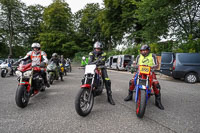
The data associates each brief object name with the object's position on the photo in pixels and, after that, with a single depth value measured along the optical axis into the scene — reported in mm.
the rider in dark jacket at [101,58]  4219
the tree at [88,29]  38219
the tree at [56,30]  31906
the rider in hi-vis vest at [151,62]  3867
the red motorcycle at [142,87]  3033
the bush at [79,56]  33362
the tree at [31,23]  36781
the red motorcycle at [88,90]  3100
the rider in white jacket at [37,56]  4840
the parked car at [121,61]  18328
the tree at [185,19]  14473
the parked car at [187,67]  8522
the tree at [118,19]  24281
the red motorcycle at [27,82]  3614
